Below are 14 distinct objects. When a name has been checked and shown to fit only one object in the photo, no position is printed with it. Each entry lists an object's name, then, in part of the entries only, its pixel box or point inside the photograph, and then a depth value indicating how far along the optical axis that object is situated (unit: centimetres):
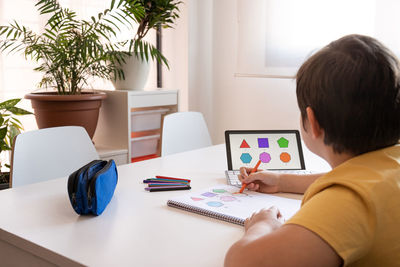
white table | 87
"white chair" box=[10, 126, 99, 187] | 158
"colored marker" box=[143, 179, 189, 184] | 135
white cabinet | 296
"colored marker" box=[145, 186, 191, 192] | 130
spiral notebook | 108
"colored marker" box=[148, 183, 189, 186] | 132
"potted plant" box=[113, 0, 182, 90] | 299
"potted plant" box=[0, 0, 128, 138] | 266
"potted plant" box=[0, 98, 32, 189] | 239
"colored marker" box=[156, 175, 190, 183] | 136
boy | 63
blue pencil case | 106
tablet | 148
